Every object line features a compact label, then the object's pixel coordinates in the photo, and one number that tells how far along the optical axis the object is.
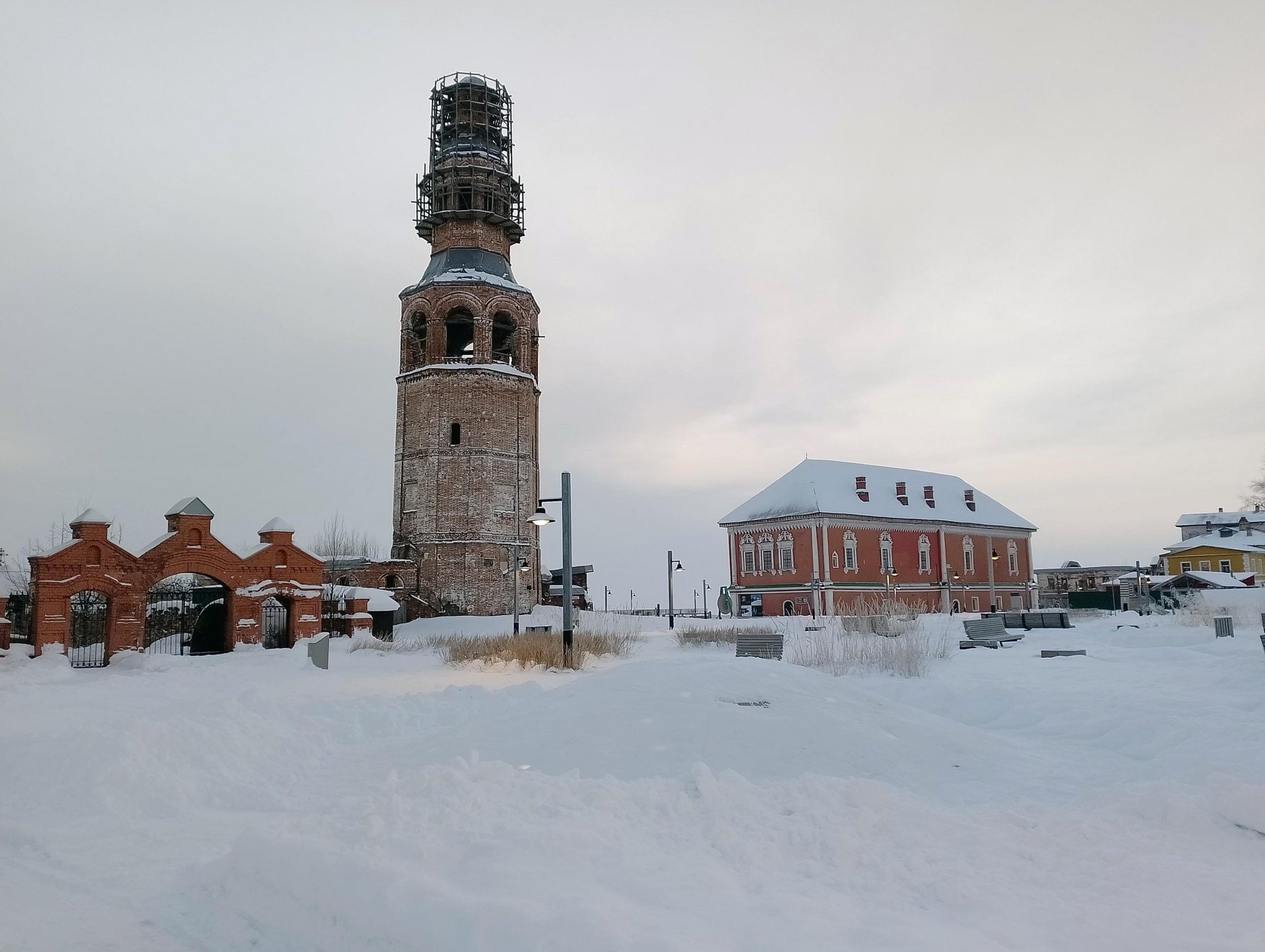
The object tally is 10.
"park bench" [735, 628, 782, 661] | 19.23
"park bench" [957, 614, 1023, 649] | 23.62
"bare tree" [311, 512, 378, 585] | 56.44
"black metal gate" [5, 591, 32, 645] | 29.22
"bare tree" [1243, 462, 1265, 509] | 61.81
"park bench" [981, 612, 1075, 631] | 30.19
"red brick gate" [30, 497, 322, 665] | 23.48
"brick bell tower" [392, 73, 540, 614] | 39.34
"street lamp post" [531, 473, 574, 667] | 17.41
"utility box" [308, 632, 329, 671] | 21.39
